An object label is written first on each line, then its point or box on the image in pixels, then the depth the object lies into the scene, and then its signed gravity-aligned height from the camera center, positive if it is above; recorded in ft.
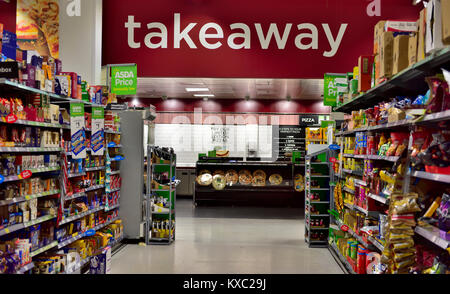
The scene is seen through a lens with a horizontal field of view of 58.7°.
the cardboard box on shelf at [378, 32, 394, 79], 11.81 +2.70
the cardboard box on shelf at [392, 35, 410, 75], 10.88 +2.53
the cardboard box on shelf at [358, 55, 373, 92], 14.85 +2.70
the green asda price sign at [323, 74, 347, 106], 23.54 +3.36
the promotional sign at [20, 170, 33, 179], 11.64 -0.97
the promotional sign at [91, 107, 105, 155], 16.67 +0.44
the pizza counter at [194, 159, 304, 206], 35.01 -3.25
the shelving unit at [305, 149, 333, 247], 21.68 -3.08
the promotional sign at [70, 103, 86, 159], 14.58 +0.41
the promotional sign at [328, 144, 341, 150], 19.53 -0.14
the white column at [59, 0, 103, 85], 24.98 +6.48
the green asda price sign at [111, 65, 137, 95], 23.40 +3.67
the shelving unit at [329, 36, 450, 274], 8.24 +0.55
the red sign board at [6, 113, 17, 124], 11.10 +0.62
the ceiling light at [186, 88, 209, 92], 37.40 +5.02
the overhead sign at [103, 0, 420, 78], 25.99 +7.08
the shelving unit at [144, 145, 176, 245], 21.40 -3.16
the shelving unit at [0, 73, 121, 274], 11.68 -1.16
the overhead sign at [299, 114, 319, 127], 43.47 +2.58
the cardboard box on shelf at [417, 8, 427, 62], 9.30 +2.57
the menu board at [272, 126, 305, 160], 43.80 +0.49
